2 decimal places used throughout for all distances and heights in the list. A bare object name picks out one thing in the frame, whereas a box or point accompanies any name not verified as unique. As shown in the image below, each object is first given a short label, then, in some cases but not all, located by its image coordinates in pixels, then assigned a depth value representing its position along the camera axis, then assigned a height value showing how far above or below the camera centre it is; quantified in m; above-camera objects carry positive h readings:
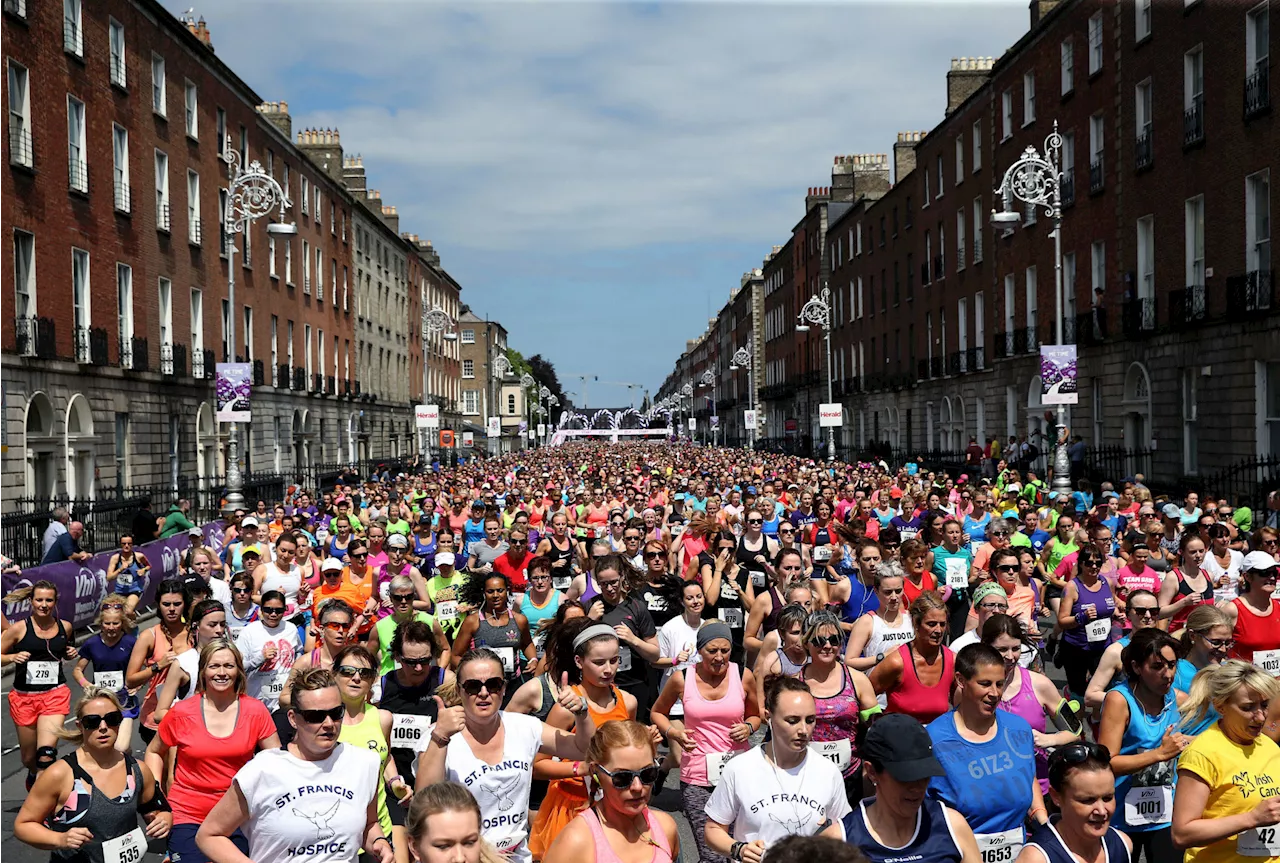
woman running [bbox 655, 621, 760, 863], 6.42 -1.47
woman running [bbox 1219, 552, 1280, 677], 7.59 -1.16
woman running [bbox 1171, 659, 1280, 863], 4.68 -1.36
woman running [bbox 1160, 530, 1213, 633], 9.09 -1.23
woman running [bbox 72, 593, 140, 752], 8.26 -1.34
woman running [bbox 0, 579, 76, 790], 8.57 -1.46
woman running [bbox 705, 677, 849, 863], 4.92 -1.40
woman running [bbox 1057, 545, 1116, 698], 8.81 -1.36
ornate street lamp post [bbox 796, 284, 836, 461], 42.56 +4.16
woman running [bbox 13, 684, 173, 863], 5.52 -1.57
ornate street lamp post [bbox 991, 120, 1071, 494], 22.12 +4.05
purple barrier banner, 13.93 -1.70
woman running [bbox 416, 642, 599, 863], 5.34 -1.34
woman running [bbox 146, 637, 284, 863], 5.87 -1.40
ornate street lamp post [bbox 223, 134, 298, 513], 24.89 +4.35
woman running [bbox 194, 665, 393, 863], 4.83 -1.38
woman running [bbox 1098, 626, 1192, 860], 5.65 -1.38
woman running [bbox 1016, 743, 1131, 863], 4.22 -1.30
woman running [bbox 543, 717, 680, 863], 4.32 -1.33
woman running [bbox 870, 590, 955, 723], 6.58 -1.27
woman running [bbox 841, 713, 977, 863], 4.07 -1.27
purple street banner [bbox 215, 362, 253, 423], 25.00 +1.14
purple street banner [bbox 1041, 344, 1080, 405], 21.91 +0.94
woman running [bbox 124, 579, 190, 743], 8.05 -1.28
